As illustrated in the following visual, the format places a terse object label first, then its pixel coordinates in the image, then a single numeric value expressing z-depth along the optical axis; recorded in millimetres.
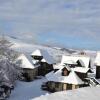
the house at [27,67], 64562
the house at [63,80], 50719
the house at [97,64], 44344
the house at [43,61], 72812
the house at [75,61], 65312
